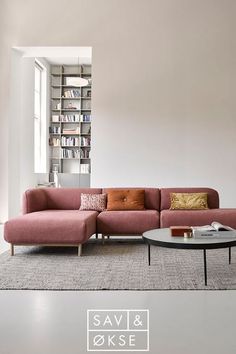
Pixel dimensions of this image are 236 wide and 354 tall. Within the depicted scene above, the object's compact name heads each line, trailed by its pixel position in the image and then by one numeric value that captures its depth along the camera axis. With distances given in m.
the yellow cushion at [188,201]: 4.77
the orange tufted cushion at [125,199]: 4.80
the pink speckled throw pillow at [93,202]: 4.84
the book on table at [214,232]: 3.09
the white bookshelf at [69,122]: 9.31
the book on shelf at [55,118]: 9.43
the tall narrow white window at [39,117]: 8.79
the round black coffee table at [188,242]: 2.87
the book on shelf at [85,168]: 9.34
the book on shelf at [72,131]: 9.29
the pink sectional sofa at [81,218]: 3.75
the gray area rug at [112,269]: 2.78
